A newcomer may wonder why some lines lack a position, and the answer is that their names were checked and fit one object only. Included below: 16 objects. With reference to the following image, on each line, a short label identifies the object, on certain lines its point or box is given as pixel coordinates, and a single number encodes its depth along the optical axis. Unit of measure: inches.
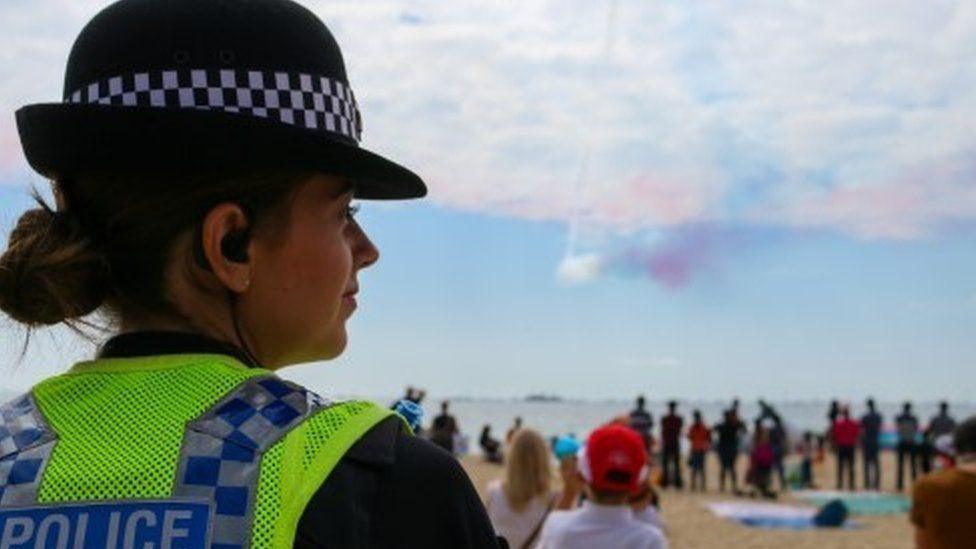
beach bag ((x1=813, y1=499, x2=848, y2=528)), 739.4
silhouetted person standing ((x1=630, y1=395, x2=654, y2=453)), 775.1
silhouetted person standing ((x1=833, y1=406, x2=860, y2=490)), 911.0
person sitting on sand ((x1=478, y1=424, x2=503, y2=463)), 1332.4
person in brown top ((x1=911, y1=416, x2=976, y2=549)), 205.3
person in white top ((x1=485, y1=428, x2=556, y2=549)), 263.6
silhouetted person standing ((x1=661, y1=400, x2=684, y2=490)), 909.2
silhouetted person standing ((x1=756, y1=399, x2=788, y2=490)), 951.0
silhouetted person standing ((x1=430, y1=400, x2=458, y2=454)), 743.7
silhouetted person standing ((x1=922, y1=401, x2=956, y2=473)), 797.2
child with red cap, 200.1
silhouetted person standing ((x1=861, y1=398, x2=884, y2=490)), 911.0
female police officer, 49.6
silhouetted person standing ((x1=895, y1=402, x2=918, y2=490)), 885.8
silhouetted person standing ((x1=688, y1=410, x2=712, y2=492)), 950.4
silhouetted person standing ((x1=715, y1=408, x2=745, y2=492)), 898.7
